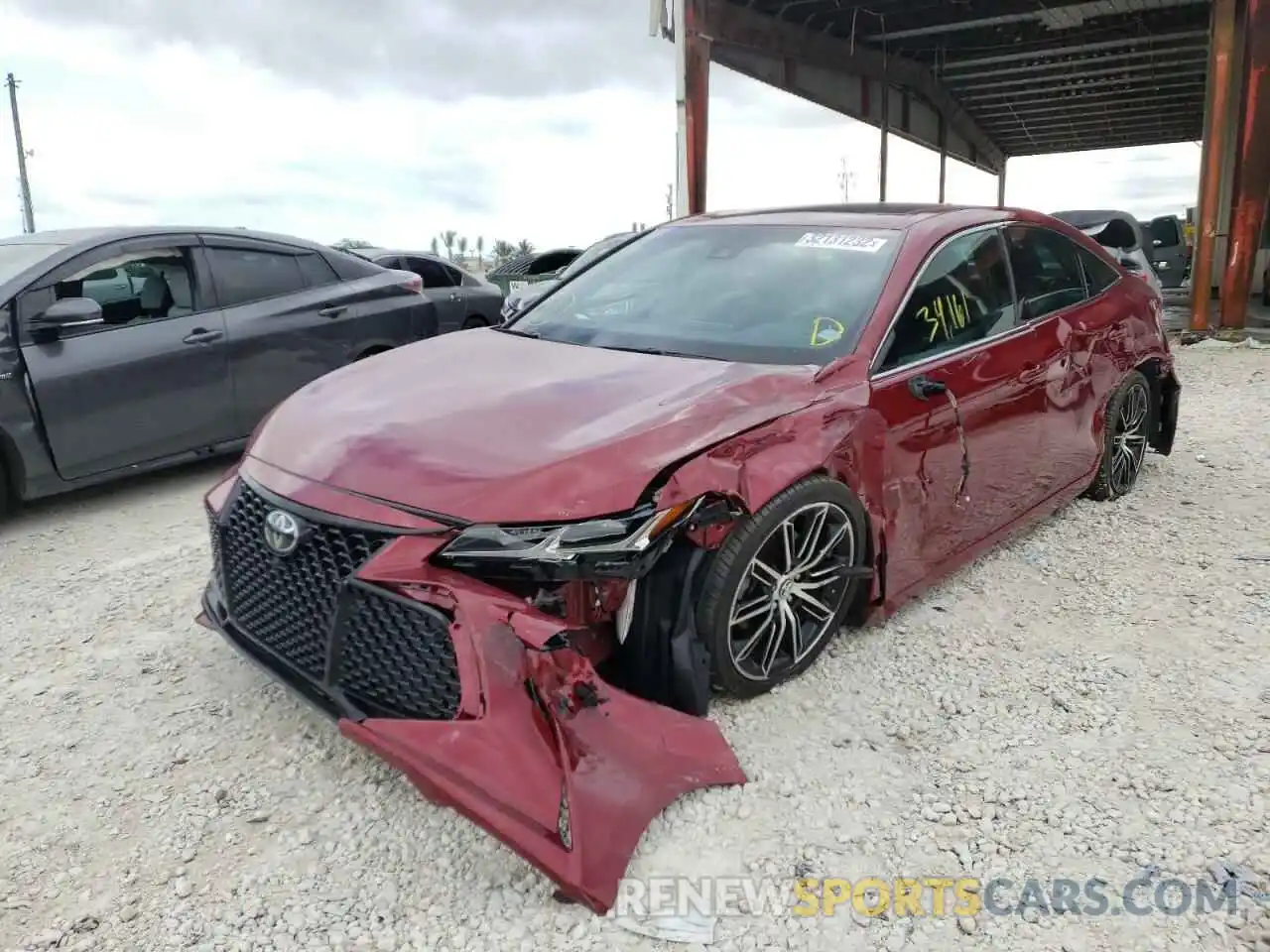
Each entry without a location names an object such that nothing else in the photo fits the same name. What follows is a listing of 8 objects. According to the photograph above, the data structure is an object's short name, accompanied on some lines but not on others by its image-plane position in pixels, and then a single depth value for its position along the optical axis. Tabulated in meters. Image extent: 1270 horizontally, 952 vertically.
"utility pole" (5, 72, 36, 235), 31.89
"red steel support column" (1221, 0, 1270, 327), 9.43
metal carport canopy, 13.67
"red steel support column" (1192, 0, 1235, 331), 10.53
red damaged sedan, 2.15
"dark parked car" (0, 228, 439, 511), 4.61
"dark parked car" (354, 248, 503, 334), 7.42
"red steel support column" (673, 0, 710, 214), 11.99
